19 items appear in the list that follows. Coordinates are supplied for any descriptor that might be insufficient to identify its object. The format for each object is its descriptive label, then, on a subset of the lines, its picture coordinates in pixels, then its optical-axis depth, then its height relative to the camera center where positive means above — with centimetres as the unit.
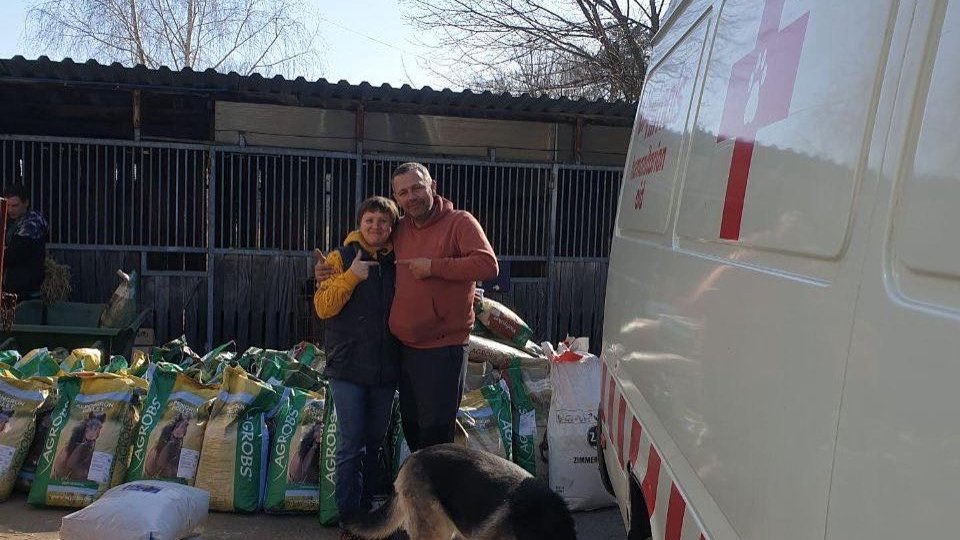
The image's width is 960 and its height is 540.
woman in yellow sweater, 381 -86
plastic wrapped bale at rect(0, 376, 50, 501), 432 -163
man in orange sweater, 368 -64
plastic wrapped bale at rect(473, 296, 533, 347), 590 -118
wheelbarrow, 589 -156
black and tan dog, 311 -136
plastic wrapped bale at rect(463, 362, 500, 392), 530 -142
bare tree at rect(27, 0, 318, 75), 2180 +267
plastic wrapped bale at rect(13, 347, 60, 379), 484 -147
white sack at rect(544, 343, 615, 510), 441 -145
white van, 97 -16
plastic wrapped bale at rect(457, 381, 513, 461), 445 -145
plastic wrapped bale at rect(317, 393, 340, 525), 415 -167
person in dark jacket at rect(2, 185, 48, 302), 651 -103
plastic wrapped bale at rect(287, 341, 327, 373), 558 -148
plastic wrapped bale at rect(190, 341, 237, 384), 478 -146
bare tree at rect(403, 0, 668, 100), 1488 +229
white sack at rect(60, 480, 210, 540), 341 -166
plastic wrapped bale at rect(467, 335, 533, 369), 544 -130
